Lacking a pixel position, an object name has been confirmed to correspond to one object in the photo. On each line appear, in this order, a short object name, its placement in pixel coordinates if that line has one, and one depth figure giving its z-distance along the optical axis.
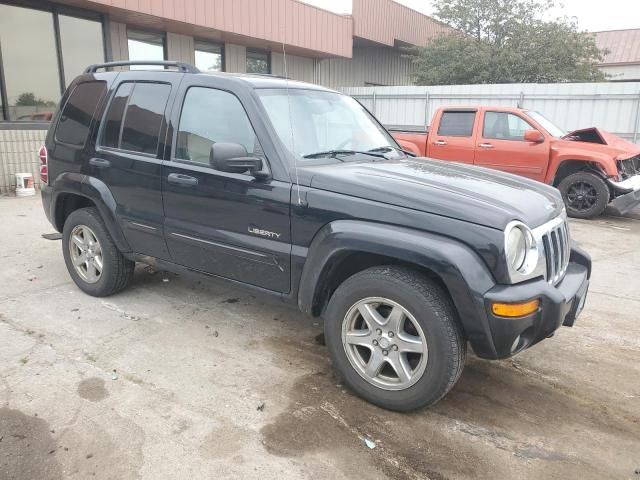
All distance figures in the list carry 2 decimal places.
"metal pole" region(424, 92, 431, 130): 15.05
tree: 18.83
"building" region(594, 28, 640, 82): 27.42
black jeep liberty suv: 2.65
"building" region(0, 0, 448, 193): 9.59
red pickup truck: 8.46
